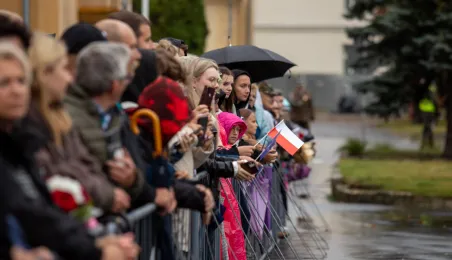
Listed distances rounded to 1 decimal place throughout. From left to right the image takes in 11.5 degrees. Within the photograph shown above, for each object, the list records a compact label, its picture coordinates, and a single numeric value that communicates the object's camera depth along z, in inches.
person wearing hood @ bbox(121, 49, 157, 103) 487.7
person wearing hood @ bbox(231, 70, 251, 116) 834.4
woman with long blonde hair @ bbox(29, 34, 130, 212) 348.0
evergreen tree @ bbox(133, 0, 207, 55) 2291.3
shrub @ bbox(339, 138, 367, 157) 2291.3
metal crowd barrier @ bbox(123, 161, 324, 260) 457.7
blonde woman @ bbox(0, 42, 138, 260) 310.8
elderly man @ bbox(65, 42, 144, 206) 397.4
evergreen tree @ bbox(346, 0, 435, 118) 2133.4
